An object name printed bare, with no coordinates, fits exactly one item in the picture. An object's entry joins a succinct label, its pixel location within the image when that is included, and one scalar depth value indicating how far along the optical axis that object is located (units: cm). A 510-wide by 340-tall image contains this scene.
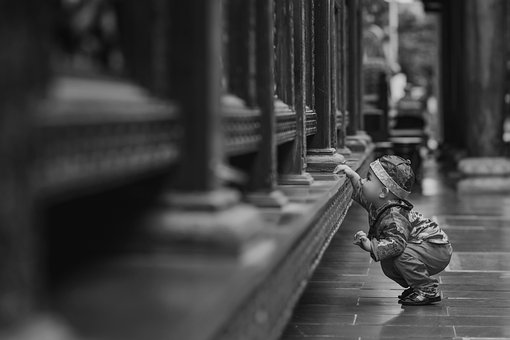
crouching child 873
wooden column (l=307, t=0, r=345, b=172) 1009
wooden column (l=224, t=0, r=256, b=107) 522
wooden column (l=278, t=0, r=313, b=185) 755
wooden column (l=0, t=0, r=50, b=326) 237
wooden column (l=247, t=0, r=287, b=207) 561
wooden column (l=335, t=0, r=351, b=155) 1282
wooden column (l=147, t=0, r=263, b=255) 366
